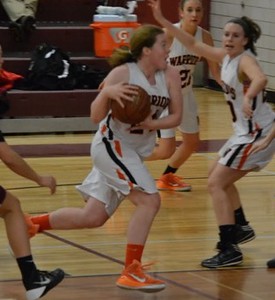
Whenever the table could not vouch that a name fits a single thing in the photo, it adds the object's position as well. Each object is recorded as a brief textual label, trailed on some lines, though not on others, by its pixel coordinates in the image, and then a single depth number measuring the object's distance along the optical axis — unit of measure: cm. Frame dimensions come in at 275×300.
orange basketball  985
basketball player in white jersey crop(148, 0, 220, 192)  1499
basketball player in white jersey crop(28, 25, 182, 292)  993
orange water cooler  2165
